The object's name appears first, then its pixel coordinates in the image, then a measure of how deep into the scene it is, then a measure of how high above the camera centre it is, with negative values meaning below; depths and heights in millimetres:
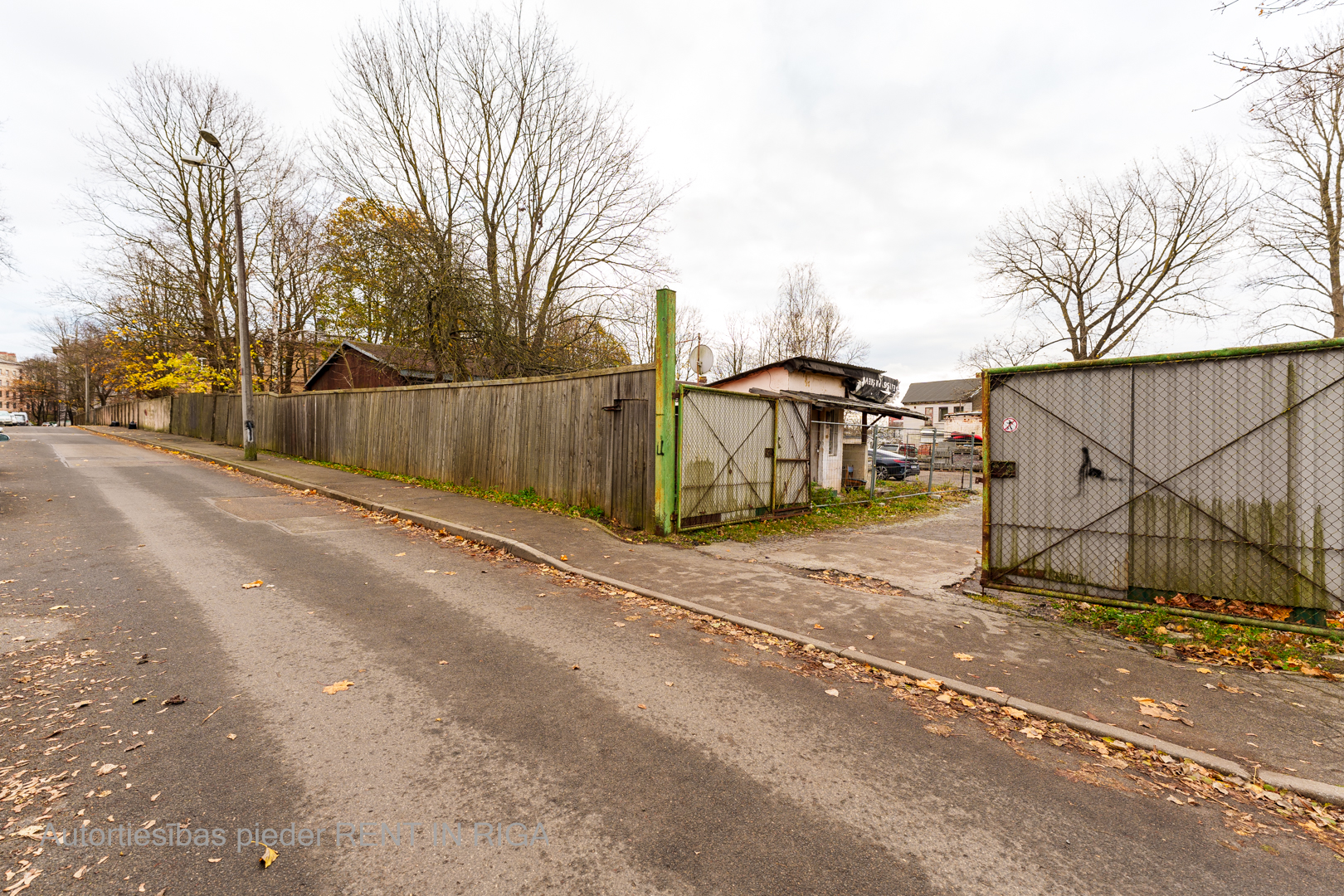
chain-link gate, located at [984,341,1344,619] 4699 -179
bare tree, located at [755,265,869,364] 36562 +7743
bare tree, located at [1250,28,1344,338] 18188 +8241
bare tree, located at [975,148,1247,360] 25375 +9164
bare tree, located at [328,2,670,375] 17234 +7351
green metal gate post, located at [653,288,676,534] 8406 +508
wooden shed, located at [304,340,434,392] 19531 +3355
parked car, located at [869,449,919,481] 23250 -505
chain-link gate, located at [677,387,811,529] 8992 -93
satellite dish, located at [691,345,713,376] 10870 +1760
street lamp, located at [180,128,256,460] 16406 +2991
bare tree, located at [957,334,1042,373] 30906 +5691
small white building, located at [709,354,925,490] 15922 +1729
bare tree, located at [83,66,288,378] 25047 +7977
